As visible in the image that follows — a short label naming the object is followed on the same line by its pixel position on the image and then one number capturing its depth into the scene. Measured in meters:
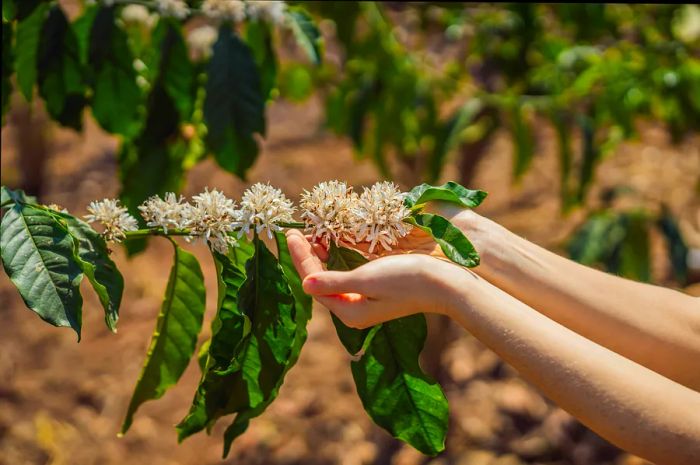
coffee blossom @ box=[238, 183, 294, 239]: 0.88
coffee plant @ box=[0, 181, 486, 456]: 0.85
